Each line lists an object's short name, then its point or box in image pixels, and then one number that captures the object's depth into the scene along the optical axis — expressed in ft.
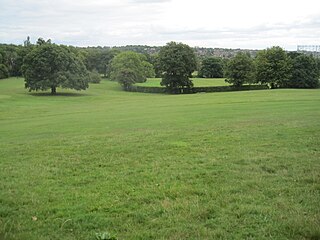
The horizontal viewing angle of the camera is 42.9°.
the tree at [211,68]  430.61
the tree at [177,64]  292.20
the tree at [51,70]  255.50
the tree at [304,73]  295.89
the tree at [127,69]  329.11
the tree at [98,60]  445.05
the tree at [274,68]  287.69
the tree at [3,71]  355.07
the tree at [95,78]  371.33
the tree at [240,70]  288.98
